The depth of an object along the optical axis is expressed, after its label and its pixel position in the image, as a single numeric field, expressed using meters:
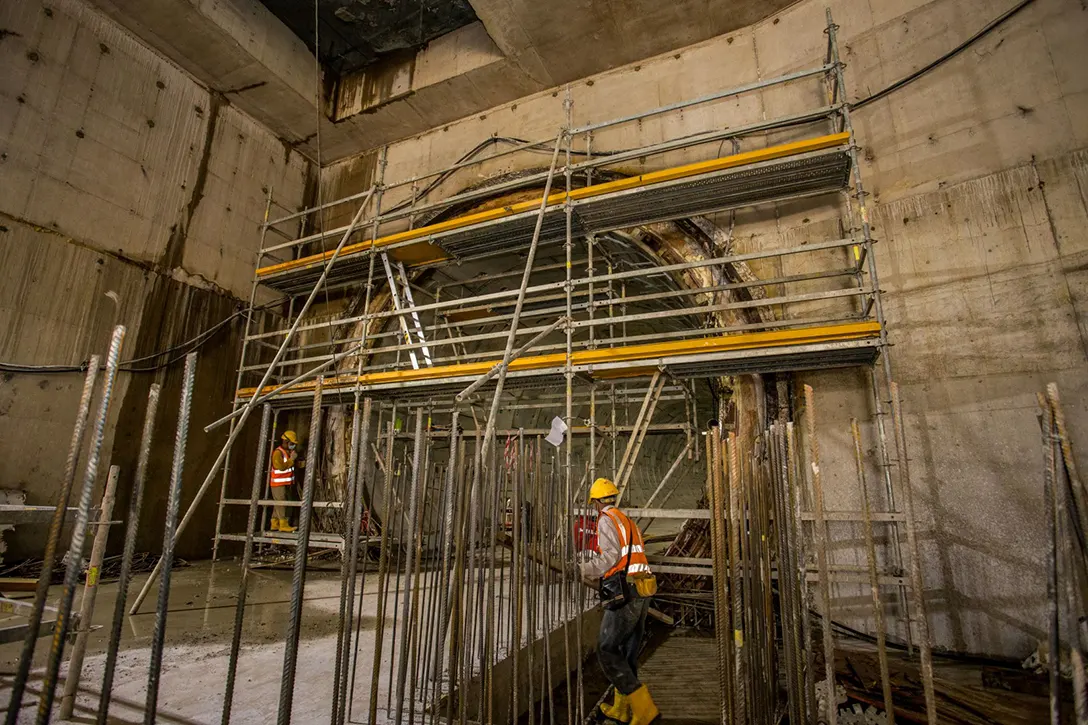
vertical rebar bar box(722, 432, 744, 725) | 2.83
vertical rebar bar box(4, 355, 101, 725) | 1.49
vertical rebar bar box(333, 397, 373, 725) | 2.59
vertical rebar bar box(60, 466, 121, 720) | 2.65
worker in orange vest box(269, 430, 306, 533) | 8.23
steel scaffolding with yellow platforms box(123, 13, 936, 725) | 3.04
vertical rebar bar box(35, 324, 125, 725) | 1.47
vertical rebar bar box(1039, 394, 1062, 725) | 1.73
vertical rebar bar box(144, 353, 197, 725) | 1.79
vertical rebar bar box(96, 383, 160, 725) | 1.79
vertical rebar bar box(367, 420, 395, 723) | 2.58
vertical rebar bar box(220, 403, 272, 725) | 2.23
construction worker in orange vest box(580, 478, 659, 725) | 4.08
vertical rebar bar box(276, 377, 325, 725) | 1.85
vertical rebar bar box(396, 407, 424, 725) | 2.77
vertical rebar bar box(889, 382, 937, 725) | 2.37
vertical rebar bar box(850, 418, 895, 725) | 2.58
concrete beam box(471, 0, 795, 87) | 6.91
